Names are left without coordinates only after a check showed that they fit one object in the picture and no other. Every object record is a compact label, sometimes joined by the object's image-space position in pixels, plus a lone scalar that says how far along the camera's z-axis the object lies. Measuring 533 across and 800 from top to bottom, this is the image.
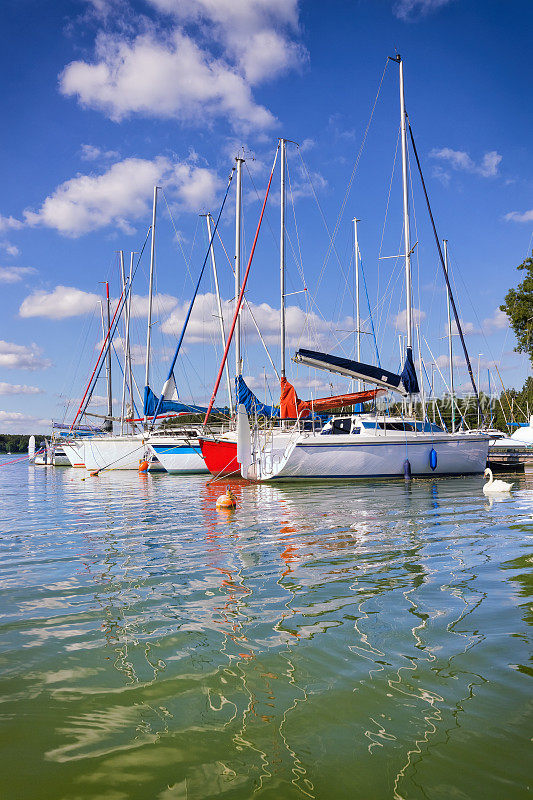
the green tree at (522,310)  29.66
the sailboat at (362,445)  22.70
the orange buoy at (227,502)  14.63
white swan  17.87
